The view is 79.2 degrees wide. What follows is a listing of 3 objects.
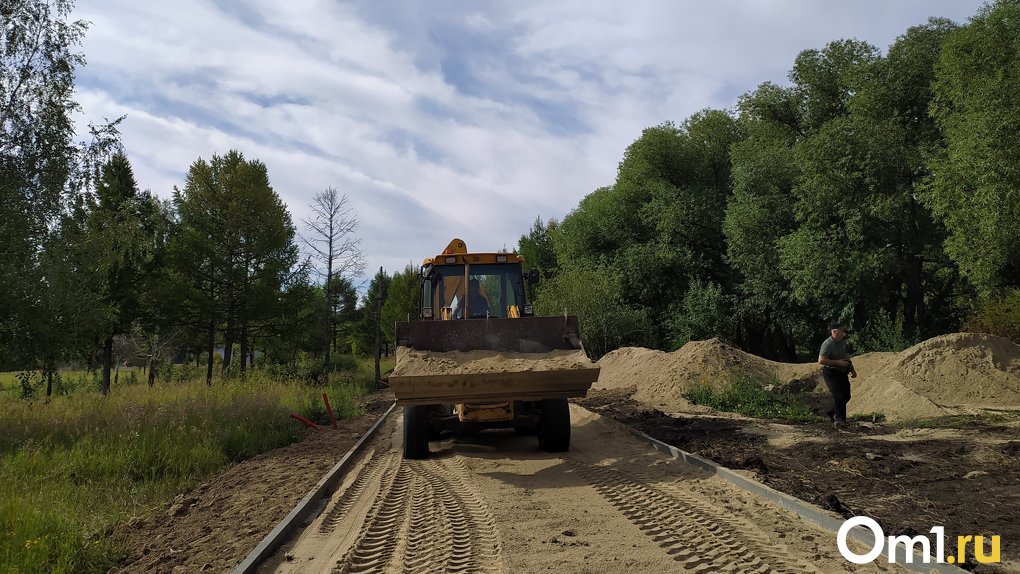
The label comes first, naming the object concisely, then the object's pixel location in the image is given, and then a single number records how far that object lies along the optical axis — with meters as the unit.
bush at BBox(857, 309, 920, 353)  19.56
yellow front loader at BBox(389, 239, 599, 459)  7.46
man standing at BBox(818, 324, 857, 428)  10.30
